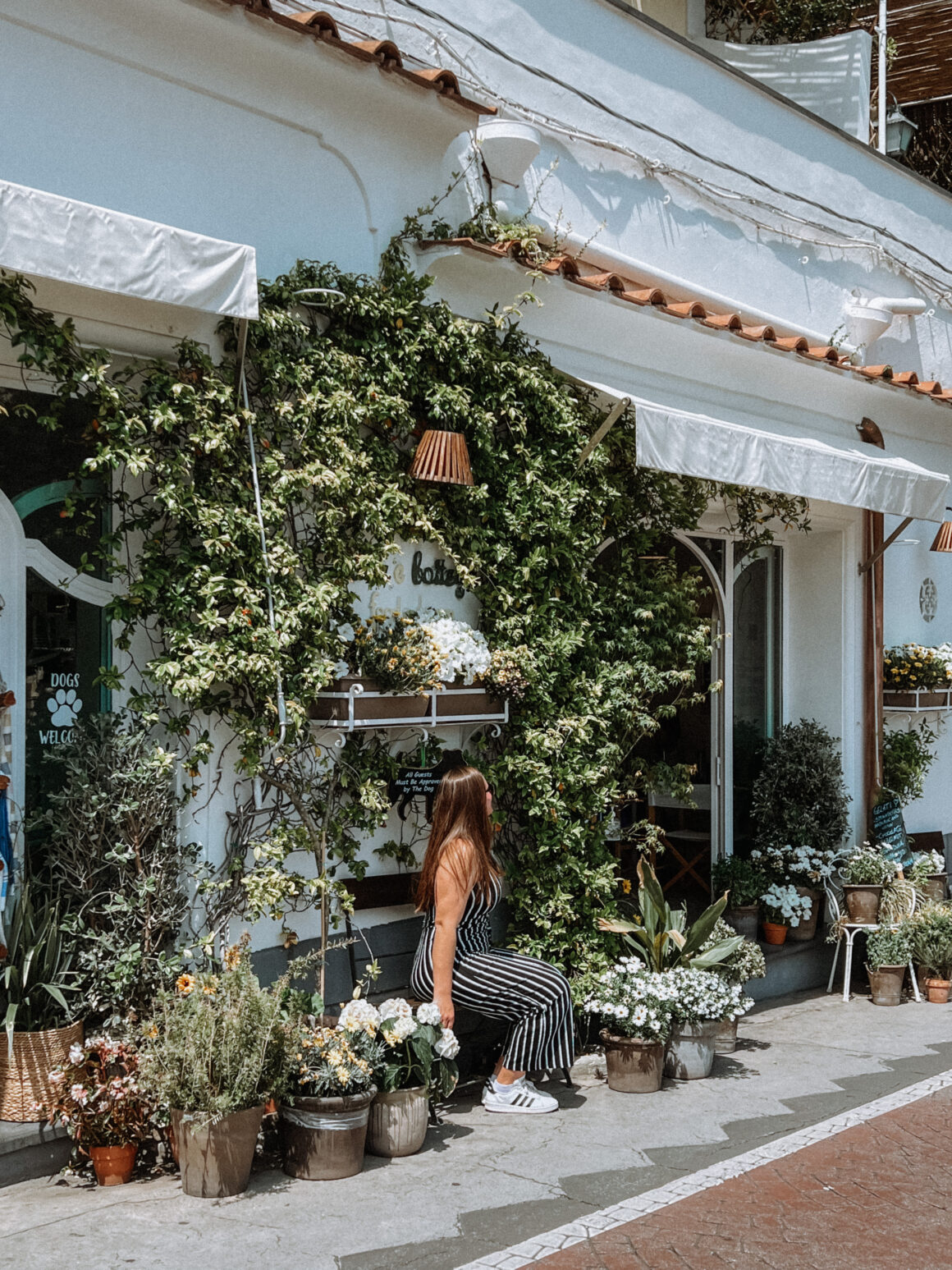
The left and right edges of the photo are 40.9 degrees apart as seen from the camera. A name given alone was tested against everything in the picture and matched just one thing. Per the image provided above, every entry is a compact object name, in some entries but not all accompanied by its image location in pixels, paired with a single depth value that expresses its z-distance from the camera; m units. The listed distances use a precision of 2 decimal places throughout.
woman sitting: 5.80
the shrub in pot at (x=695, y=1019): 6.61
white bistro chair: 8.62
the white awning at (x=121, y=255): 4.49
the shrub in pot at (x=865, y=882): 8.91
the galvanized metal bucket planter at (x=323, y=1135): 5.00
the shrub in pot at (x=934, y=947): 8.52
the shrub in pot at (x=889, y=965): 8.45
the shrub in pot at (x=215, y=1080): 4.75
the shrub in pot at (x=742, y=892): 8.92
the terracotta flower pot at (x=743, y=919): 8.92
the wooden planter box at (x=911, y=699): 10.34
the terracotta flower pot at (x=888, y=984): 8.44
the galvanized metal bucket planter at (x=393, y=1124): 5.33
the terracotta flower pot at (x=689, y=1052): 6.69
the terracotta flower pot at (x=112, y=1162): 4.88
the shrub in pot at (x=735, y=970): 7.16
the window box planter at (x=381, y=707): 5.81
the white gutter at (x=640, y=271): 7.92
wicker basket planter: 4.90
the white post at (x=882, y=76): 11.09
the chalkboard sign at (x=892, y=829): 9.81
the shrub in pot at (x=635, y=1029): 6.41
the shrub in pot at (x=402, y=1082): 5.31
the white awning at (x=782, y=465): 6.84
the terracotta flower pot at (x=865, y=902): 8.91
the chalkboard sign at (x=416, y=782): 6.45
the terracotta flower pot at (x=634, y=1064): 6.42
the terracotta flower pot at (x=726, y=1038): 7.13
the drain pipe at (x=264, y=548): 5.55
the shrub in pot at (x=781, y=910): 8.95
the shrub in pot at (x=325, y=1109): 5.00
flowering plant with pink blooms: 4.82
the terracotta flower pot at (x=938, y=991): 8.55
